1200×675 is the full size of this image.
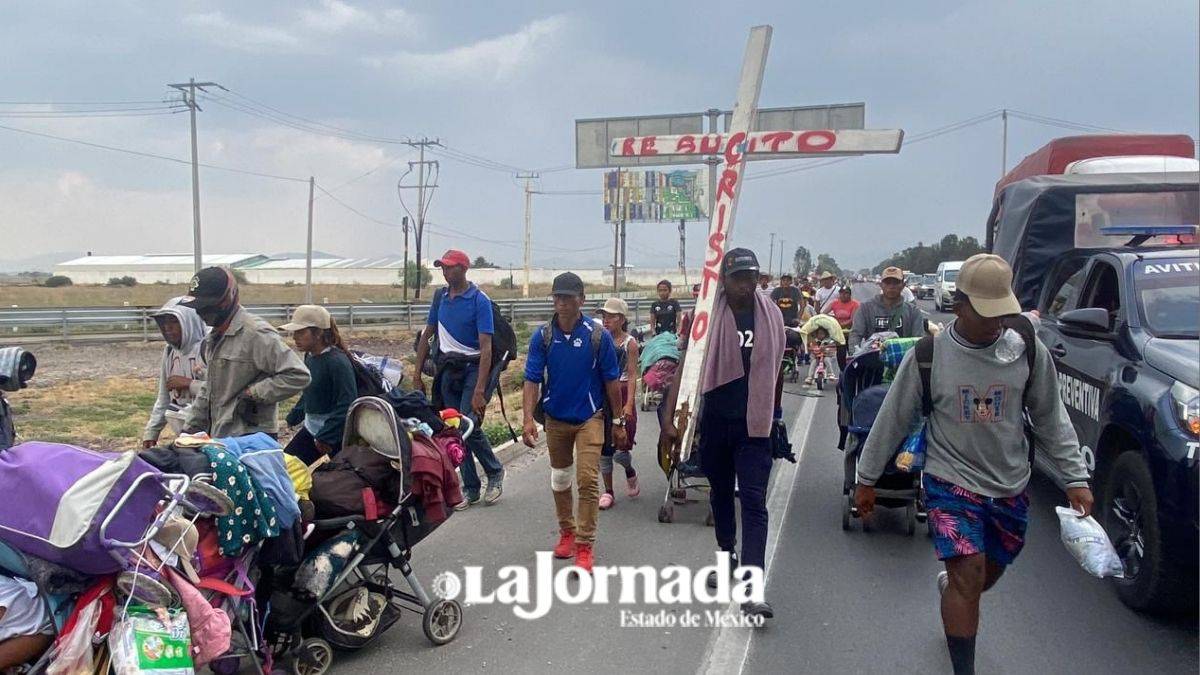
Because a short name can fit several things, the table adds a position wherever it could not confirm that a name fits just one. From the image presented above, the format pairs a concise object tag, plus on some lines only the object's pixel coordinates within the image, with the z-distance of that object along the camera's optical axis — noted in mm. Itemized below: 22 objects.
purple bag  2988
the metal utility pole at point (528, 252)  57969
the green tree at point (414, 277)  82250
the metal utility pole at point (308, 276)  47506
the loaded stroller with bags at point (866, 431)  5883
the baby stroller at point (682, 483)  6402
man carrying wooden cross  4691
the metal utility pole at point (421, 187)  57062
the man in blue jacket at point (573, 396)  5367
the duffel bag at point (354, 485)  4004
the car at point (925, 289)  48644
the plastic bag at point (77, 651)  2990
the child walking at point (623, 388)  6402
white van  33712
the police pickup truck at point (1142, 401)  4242
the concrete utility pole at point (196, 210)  40125
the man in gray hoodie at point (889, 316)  7824
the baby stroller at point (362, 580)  3861
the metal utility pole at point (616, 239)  55197
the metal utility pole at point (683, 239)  82675
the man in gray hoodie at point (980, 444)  3537
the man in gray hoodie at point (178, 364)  5062
